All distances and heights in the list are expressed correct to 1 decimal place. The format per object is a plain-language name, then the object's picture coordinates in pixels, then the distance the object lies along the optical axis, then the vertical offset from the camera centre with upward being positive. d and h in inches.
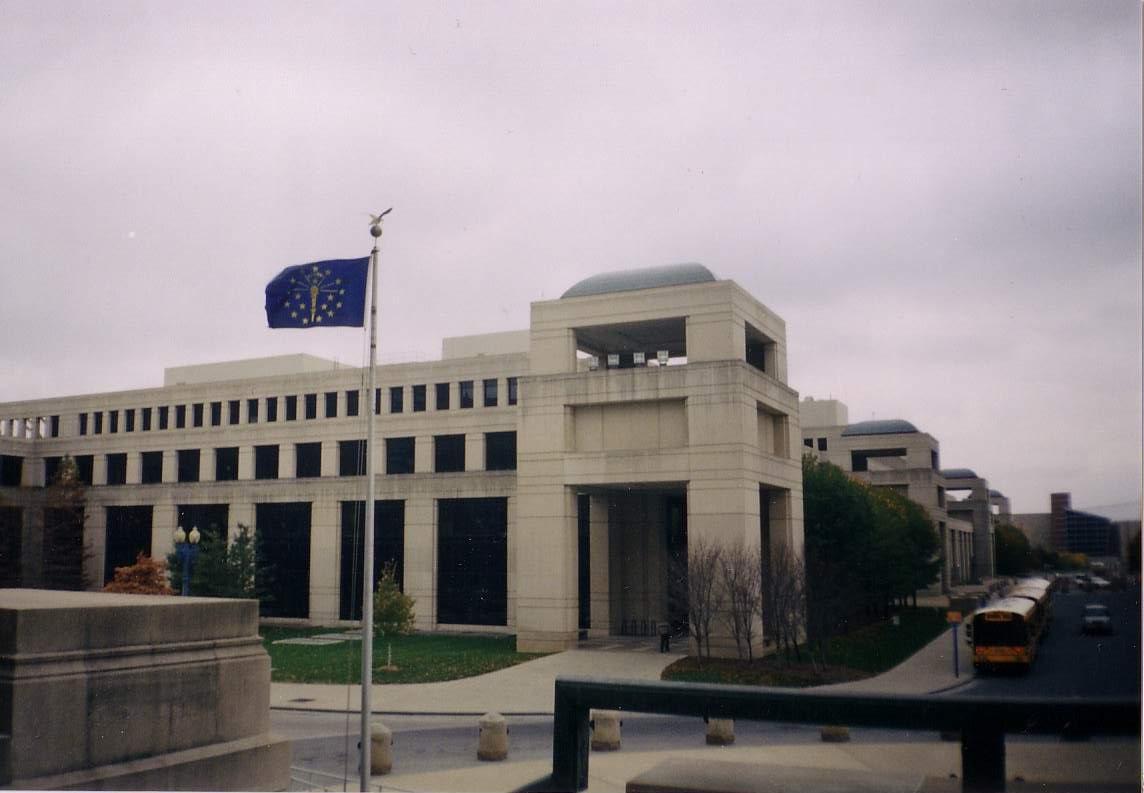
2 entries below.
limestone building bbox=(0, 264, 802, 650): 1312.7 +87.3
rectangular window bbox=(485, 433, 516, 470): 1760.6 +109.3
